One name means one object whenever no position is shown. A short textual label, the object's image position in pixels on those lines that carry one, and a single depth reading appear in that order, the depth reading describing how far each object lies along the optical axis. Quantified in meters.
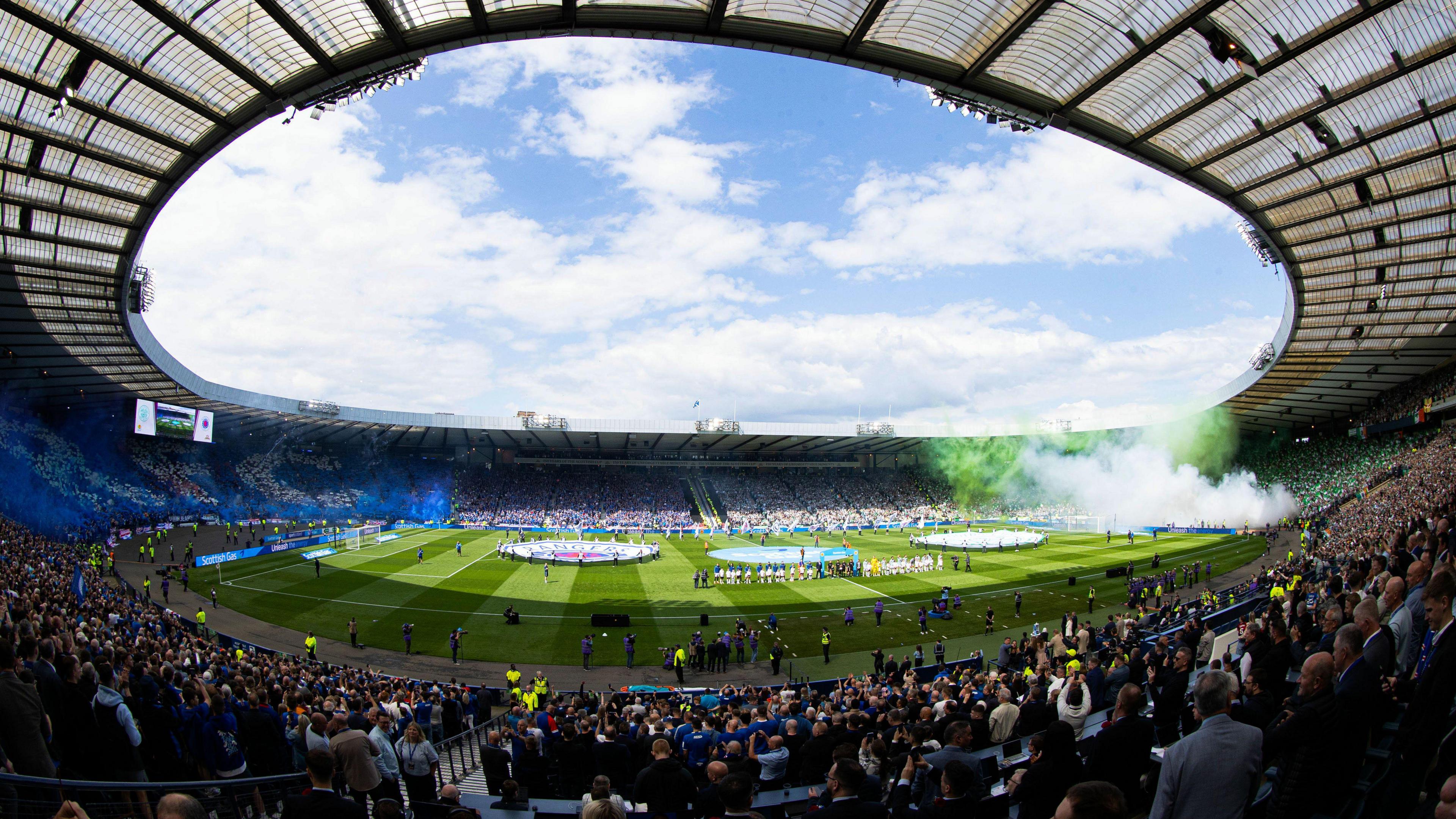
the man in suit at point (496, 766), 8.31
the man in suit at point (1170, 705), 7.14
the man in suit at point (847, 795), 3.99
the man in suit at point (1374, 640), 5.21
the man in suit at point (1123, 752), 5.15
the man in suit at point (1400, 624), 6.16
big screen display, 44.53
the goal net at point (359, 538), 48.20
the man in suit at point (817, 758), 7.30
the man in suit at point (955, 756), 5.42
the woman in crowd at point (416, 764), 7.69
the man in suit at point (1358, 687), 4.48
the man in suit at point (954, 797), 4.41
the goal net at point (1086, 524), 64.62
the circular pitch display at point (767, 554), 44.41
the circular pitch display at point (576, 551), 43.16
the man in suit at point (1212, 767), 3.85
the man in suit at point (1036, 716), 7.54
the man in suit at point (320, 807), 4.29
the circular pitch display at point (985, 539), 50.19
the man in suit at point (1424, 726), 4.36
